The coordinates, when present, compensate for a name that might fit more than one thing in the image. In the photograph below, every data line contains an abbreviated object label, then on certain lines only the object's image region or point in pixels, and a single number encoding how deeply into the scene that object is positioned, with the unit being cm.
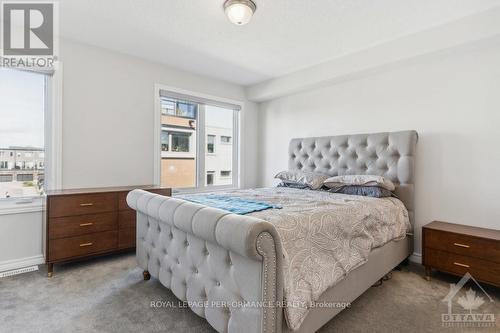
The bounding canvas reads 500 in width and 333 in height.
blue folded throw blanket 179
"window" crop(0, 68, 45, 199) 264
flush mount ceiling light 205
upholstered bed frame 119
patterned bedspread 138
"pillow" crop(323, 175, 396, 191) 268
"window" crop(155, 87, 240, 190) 370
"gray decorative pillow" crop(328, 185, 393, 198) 268
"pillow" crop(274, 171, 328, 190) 320
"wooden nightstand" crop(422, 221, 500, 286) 208
